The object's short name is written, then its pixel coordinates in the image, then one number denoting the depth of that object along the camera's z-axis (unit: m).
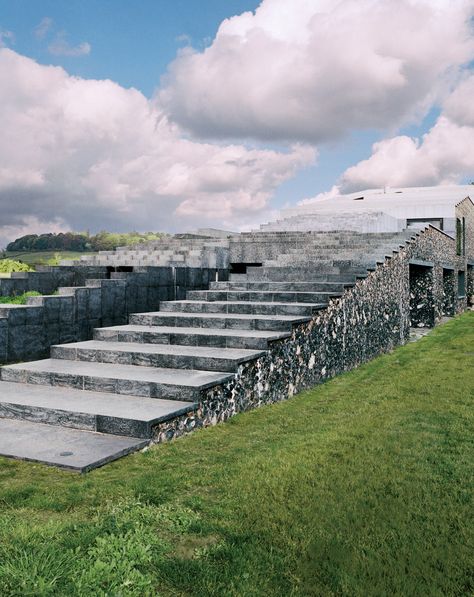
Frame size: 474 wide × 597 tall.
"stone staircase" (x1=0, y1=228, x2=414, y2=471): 4.69
